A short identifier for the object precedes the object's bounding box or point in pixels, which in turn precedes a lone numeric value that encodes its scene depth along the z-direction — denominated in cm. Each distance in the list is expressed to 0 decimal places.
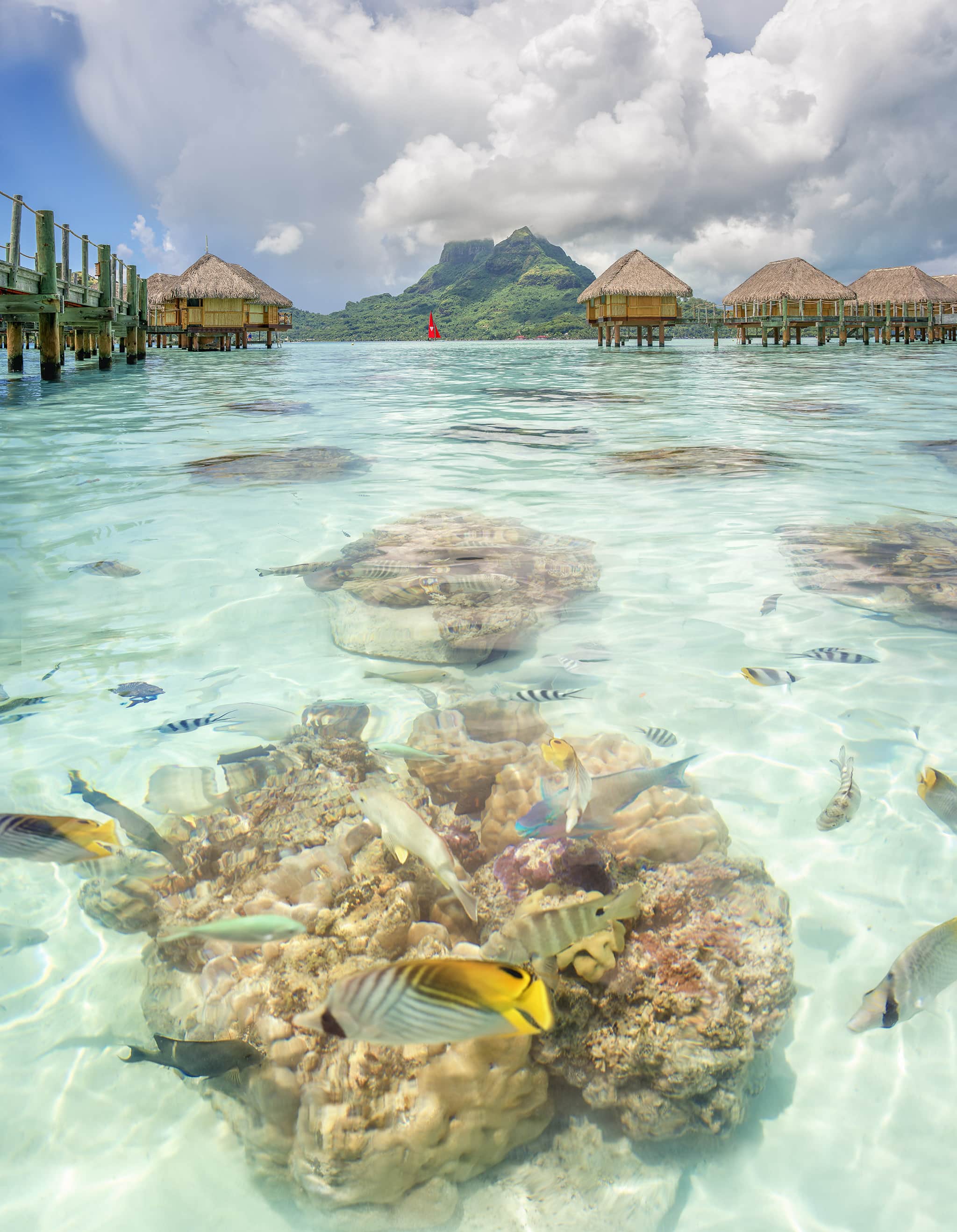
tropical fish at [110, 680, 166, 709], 359
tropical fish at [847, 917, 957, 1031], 182
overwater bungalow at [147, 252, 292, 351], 4106
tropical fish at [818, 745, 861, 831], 270
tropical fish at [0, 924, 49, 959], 228
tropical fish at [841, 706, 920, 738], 329
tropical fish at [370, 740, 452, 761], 295
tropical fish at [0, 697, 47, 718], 351
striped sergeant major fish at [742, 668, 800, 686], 360
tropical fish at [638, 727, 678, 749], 319
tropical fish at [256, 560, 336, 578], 529
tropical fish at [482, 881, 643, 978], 188
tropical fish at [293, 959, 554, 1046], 126
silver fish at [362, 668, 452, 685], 382
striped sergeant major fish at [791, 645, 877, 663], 386
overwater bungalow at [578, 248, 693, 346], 4103
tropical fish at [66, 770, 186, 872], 257
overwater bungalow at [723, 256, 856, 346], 4206
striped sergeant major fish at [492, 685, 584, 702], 347
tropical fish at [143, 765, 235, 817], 280
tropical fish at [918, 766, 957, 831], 265
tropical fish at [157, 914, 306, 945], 187
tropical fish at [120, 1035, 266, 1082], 186
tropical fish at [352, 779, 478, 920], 221
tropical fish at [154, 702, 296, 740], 329
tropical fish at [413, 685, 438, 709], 356
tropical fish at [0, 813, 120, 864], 204
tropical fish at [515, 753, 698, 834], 237
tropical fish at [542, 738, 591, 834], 235
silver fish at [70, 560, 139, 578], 530
